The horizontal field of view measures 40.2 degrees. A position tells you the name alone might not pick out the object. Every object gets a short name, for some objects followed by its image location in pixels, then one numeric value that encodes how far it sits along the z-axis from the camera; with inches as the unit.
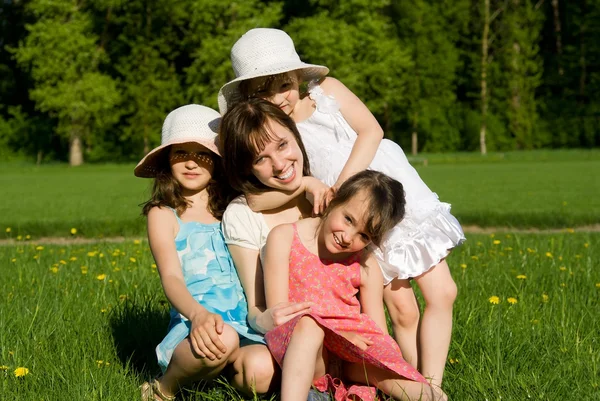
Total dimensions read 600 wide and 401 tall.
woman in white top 119.4
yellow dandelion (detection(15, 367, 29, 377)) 121.3
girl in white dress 125.8
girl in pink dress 108.7
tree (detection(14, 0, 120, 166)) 1267.2
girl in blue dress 112.9
